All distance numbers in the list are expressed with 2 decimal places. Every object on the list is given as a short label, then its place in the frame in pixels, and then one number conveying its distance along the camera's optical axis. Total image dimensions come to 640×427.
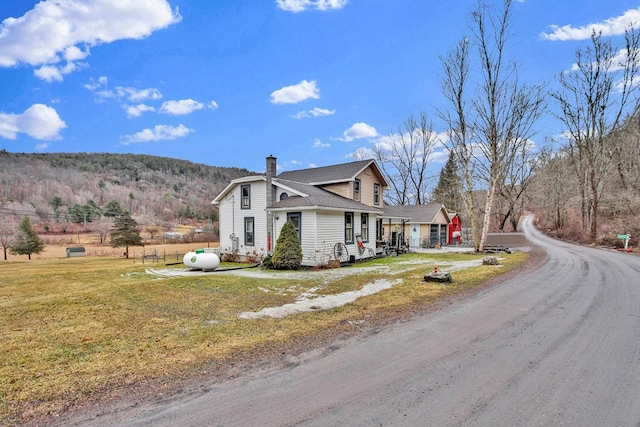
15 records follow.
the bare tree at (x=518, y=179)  40.31
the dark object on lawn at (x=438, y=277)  10.58
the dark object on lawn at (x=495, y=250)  21.49
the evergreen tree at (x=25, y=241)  32.59
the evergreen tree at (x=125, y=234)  34.41
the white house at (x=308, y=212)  15.76
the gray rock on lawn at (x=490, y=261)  14.66
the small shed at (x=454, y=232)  35.22
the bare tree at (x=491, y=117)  22.12
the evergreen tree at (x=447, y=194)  48.81
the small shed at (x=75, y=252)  35.15
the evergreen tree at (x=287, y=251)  14.78
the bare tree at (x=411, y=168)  41.19
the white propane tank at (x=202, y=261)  15.00
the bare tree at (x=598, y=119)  26.84
